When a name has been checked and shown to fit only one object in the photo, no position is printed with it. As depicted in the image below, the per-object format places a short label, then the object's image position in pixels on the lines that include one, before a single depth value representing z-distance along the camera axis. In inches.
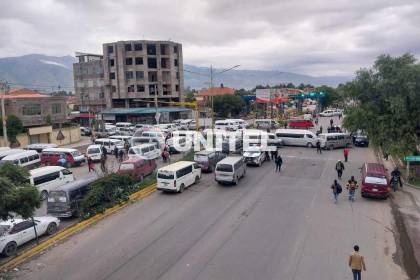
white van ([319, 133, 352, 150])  1694.1
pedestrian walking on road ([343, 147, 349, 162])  1379.2
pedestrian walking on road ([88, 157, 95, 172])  1326.5
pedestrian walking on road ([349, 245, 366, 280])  503.2
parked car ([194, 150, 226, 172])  1251.2
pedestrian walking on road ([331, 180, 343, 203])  889.5
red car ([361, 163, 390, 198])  918.8
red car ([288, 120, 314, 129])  2327.8
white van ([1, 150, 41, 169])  1314.0
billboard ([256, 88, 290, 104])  2957.7
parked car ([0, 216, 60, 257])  648.4
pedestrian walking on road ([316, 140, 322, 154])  1620.6
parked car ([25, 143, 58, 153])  1715.9
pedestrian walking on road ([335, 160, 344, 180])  1115.8
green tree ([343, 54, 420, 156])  1098.7
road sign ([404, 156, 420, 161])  1085.0
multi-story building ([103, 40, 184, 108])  3218.5
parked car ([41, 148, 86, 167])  1444.4
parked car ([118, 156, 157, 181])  1103.0
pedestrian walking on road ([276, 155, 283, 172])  1247.0
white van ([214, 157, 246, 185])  1061.8
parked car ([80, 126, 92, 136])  2588.8
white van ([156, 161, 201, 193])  994.7
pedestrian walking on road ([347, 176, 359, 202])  900.6
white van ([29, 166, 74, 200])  1000.2
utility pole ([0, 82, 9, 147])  1548.0
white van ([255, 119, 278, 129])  2529.5
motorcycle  1019.9
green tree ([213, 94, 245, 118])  3516.2
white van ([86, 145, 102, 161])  1507.1
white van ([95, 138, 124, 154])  1717.5
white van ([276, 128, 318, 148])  1759.4
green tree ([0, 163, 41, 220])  498.6
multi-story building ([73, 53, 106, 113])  3383.4
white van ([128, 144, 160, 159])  1408.7
